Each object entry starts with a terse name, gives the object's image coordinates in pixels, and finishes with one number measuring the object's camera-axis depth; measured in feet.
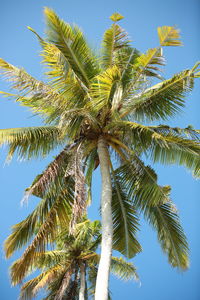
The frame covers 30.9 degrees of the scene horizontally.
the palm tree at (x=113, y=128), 30.01
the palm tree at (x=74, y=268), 52.81
